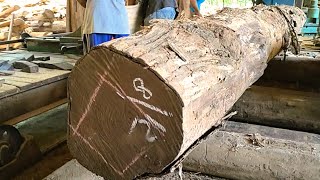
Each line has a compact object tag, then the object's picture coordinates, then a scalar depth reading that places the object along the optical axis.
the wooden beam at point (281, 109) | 3.03
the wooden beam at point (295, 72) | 3.77
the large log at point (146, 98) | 1.40
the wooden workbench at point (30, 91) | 2.93
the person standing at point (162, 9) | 4.63
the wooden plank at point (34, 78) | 3.07
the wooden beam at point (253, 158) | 2.11
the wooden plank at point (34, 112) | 3.11
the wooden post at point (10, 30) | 7.30
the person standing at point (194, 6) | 4.54
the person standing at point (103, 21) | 3.43
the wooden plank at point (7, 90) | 2.85
